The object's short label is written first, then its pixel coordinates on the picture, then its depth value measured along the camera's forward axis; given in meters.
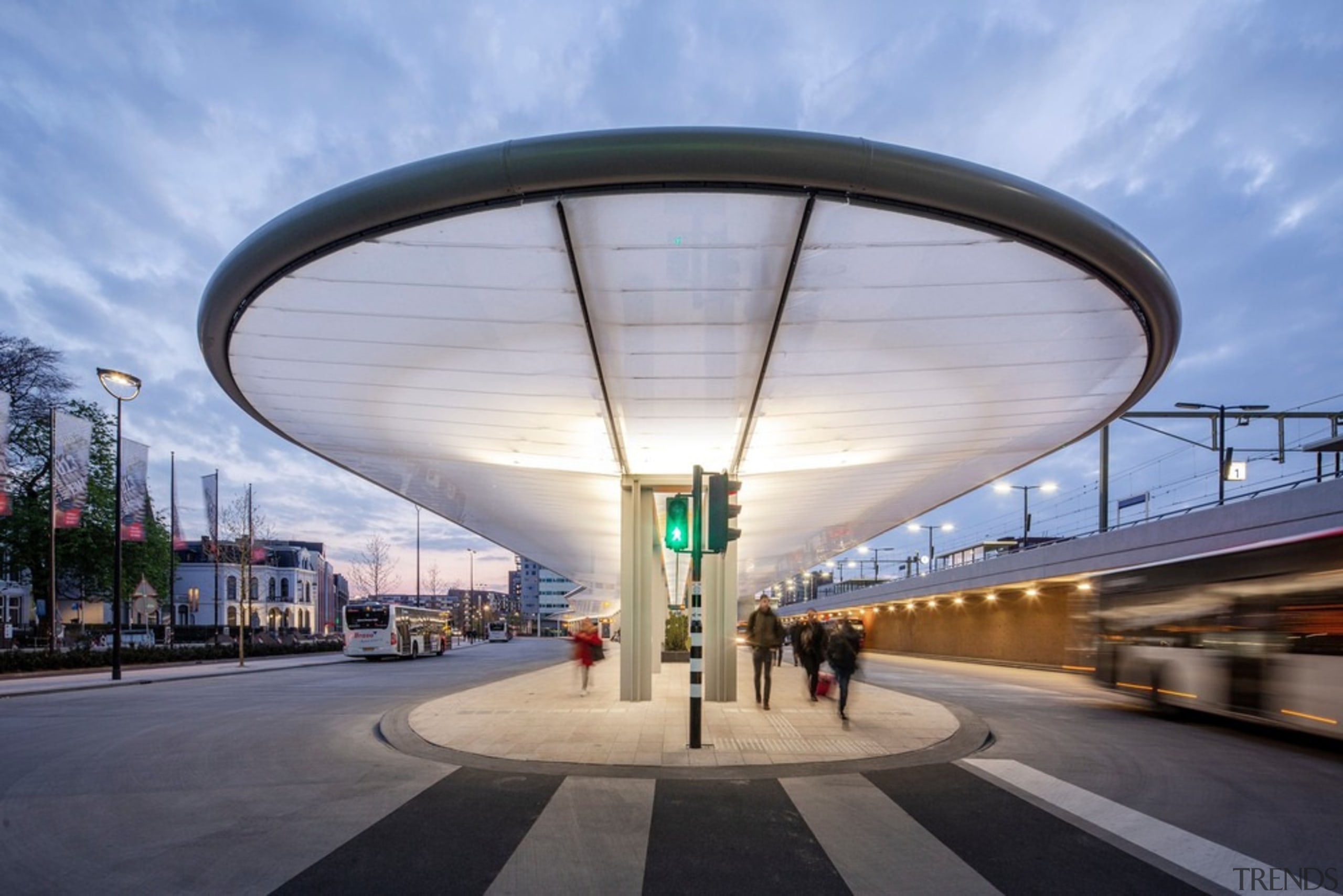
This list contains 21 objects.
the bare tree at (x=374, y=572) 71.44
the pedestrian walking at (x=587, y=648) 16.12
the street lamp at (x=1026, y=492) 37.88
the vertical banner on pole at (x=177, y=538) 36.97
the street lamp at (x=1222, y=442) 22.88
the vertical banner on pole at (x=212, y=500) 38.22
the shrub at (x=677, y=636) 28.23
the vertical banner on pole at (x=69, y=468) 23.56
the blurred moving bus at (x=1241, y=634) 9.86
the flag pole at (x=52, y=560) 23.22
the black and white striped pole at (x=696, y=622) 9.22
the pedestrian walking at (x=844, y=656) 11.60
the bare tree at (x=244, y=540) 34.12
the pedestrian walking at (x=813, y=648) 13.91
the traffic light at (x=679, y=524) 9.65
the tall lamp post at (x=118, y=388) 20.63
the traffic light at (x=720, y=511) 9.31
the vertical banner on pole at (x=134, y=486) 27.55
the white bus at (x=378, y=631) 35.34
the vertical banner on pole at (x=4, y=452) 21.95
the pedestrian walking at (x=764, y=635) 13.34
